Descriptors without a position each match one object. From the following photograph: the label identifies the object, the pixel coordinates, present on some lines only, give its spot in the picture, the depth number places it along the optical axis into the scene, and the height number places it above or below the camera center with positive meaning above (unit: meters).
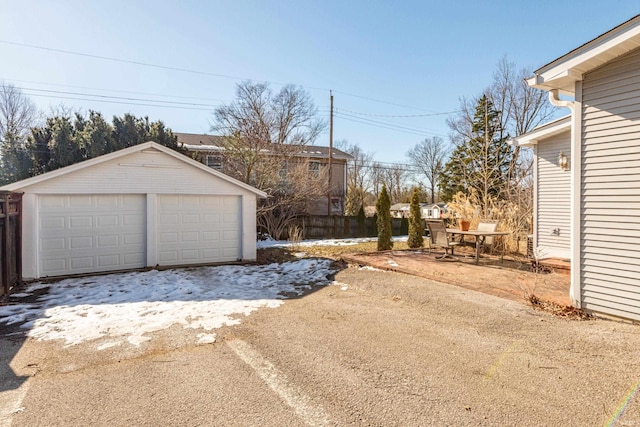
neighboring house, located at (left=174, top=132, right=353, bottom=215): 19.47 +3.06
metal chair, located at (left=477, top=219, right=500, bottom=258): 9.09 -0.58
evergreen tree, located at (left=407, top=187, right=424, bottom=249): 12.14 -0.65
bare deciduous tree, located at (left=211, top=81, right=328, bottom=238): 16.17 +3.28
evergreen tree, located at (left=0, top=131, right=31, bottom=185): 13.97 +1.93
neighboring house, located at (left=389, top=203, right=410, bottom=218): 35.21 -0.21
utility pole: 19.60 +4.01
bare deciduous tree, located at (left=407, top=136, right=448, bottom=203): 37.38 +5.73
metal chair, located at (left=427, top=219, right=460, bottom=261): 8.51 -0.76
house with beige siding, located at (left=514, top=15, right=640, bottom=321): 4.09 +0.49
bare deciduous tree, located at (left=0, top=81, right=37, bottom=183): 20.09 +5.94
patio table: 7.97 -0.64
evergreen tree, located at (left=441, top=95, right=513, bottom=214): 17.72 +3.26
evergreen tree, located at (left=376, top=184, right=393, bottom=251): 11.89 -0.63
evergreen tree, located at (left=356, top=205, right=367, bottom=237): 19.42 -0.91
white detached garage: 7.81 -0.19
